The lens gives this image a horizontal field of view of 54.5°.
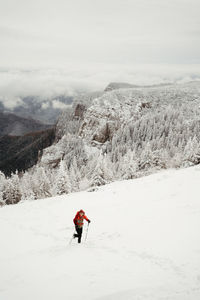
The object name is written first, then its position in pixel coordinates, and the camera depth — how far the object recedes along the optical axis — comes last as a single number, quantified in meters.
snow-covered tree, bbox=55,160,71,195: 34.62
